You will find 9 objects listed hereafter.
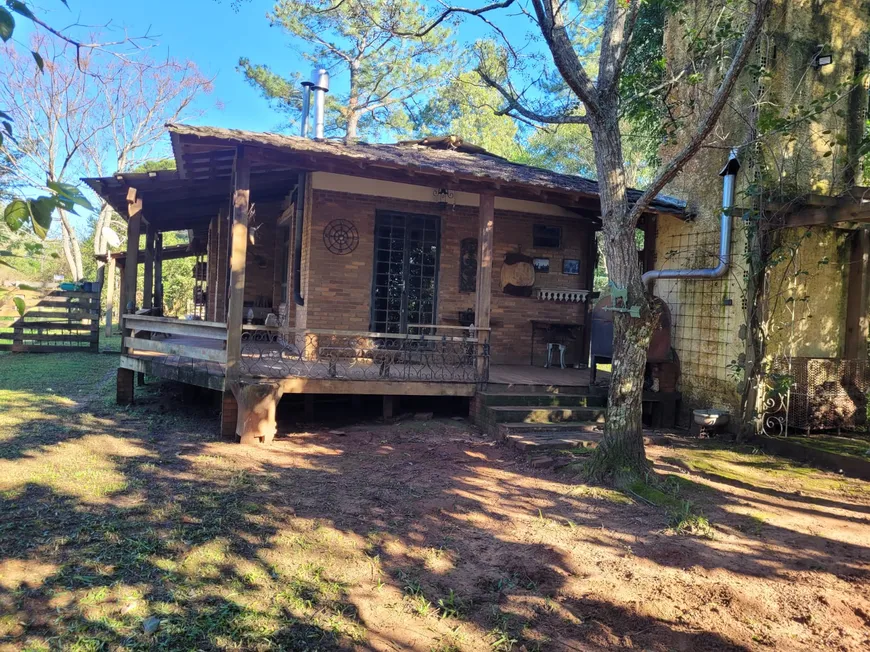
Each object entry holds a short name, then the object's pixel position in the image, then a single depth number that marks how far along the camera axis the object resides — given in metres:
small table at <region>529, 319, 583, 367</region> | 10.62
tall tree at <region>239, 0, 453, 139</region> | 18.83
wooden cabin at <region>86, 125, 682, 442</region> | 6.91
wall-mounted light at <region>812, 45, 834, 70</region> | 7.75
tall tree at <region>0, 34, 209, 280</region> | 20.92
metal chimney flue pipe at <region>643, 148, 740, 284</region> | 7.64
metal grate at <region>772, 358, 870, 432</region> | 7.81
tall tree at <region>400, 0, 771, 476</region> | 5.40
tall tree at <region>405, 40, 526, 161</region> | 21.55
